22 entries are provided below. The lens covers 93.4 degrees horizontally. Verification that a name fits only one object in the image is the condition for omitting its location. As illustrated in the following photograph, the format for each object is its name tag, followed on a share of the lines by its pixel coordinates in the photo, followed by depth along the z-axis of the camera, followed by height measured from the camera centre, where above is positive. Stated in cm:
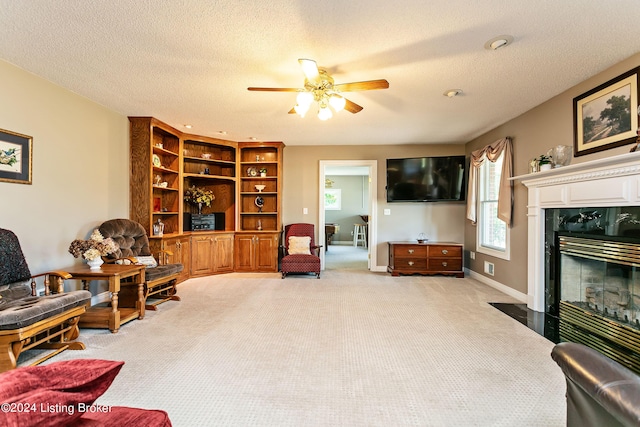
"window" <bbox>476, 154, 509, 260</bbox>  473 -2
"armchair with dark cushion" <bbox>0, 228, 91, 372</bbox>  206 -72
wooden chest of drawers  542 -81
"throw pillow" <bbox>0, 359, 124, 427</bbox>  60 -42
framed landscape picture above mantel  261 +94
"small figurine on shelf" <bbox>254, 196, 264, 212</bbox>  617 +23
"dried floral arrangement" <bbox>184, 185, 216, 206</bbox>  564 +32
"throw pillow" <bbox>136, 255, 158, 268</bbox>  381 -61
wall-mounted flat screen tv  566 +67
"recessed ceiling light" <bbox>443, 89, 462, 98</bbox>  329 +135
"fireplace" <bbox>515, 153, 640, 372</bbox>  247 -36
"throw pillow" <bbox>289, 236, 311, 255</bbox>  565 -60
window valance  424 +58
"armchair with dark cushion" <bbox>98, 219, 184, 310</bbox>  356 -56
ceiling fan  260 +111
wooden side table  292 -86
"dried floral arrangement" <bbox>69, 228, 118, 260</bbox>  309 -37
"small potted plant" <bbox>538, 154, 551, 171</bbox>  336 +58
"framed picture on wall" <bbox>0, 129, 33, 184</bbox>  275 +53
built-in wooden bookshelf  440 +36
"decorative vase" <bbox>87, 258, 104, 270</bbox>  313 -53
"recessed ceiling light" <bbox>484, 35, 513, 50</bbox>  229 +134
